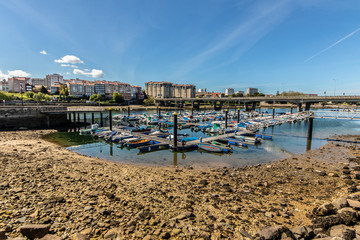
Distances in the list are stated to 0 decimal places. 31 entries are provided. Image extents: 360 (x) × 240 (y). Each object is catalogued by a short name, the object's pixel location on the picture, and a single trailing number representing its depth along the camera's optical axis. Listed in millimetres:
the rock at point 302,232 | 6398
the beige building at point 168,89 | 186975
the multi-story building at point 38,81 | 182862
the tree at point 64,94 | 114625
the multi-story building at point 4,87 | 142625
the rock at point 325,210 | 7977
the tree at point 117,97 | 123175
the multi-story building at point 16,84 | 132250
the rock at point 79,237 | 6007
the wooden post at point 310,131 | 30044
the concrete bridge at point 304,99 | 64312
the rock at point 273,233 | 6340
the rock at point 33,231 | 5987
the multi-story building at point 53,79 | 176750
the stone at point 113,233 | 6355
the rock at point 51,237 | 5859
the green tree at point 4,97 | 80475
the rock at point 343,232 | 5848
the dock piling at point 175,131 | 22909
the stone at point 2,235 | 5714
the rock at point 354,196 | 9034
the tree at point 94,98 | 121500
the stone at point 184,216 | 7789
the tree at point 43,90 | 126500
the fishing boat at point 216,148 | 23011
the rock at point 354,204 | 7859
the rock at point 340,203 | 8070
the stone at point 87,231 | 6467
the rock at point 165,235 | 6504
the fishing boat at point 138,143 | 24641
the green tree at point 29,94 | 103444
